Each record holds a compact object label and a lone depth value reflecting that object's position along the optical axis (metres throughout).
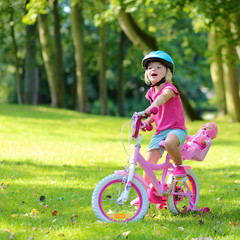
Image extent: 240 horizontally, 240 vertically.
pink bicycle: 6.96
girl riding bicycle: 7.29
